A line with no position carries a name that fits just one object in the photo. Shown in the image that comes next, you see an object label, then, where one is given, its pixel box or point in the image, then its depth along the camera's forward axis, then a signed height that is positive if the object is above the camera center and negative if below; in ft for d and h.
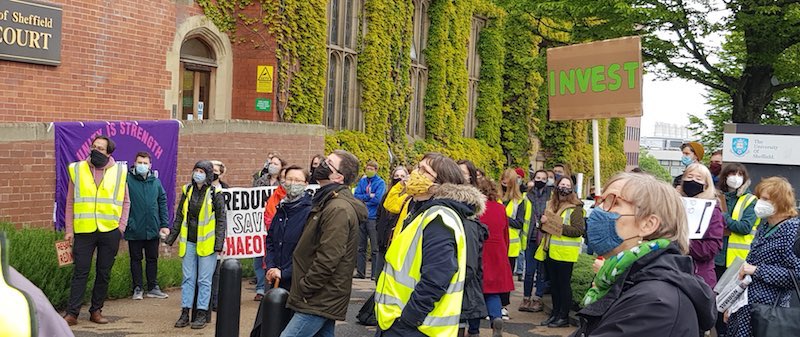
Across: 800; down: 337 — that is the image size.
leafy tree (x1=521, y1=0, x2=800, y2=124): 70.28 +7.98
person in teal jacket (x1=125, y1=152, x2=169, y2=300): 36.47 -4.03
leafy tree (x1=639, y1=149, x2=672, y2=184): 349.61 -10.69
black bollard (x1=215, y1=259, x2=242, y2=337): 18.31 -3.55
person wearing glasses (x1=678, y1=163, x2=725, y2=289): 26.02 -2.45
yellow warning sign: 62.08 +2.55
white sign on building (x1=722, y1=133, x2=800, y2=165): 49.16 -0.50
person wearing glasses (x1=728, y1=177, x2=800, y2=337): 21.04 -2.64
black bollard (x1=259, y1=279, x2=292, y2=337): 19.02 -3.84
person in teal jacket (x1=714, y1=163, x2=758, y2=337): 29.45 -1.84
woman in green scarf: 10.42 -1.54
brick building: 38.88 +1.35
